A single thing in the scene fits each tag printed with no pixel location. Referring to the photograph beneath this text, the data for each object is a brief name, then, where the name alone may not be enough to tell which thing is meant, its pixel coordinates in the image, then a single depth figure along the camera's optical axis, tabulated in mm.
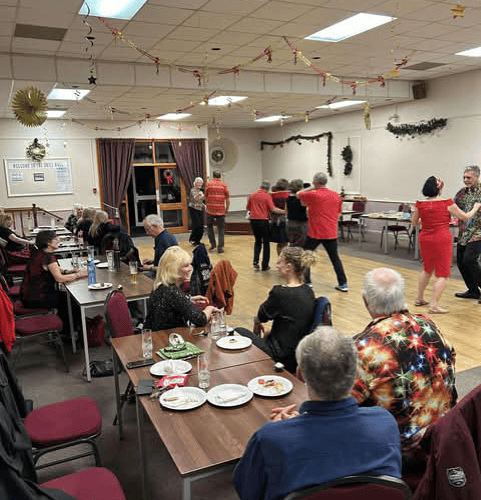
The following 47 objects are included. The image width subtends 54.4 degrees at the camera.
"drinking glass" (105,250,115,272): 5093
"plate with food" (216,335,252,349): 2629
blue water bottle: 4367
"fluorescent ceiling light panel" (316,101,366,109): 10750
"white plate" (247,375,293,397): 2057
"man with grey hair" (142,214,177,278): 5012
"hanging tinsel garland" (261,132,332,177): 13094
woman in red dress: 5125
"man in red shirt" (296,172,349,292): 6203
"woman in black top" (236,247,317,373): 2889
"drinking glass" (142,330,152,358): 2518
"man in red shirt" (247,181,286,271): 7742
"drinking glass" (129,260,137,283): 4431
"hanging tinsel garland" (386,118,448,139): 9671
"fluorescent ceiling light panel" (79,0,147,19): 4725
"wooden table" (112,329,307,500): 1621
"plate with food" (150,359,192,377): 2316
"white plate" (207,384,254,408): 2000
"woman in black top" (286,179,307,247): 7078
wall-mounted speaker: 9883
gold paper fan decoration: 5902
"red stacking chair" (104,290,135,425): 3076
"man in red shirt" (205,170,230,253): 9570
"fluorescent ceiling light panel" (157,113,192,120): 11445
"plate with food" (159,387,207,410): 1980
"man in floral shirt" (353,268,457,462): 1848
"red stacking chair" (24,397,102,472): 2268
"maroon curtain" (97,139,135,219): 12203
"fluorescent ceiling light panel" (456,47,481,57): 7366
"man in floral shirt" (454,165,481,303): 5469
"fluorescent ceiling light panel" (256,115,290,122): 12820
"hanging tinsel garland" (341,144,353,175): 12273
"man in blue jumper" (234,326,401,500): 1293
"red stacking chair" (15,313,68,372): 3865
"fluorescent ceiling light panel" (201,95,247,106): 9438
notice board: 11148
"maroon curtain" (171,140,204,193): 13219
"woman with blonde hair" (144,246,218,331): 2994
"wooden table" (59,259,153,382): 3807
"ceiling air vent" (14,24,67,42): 5301
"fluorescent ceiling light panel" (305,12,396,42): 5586
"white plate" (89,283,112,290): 4168
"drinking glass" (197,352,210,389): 2152
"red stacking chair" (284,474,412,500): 1216
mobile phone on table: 2408
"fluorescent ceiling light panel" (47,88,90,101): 8062
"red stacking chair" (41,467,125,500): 1834
